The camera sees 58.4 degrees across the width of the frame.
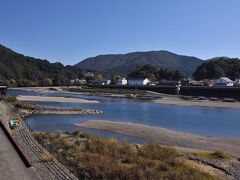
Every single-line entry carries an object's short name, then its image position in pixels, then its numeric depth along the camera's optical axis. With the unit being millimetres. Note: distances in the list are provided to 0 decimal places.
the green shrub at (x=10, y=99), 34300
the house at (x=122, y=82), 94697
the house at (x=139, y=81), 86966
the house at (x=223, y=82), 70392
